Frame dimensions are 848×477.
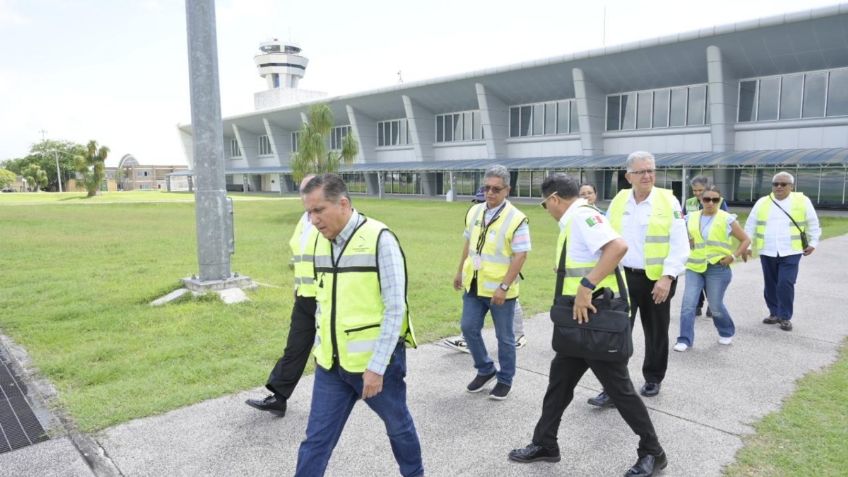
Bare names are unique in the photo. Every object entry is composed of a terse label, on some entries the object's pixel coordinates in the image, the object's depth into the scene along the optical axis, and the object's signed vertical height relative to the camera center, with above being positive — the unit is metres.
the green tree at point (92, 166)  51.62 +2.22
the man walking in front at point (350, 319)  2.69 -0.66
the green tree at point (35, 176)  91.50 +2.41
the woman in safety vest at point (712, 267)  5.86 -0.92
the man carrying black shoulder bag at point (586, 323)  3.17 -0.81
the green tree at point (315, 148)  24.39 +1.75
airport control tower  95.12 +21.75
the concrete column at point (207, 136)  7.80 +0.76
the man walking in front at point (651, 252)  4.25 -0.54
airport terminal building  27.27 +4.43
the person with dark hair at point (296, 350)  4.20 -1.26
